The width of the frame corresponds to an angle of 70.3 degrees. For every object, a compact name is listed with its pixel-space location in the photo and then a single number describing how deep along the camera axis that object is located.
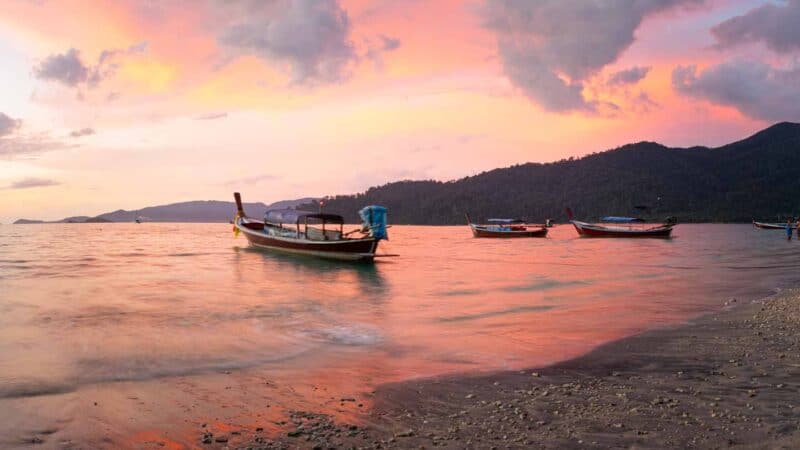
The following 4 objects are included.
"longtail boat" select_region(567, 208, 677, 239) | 88.50
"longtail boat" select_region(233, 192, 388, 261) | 42.50
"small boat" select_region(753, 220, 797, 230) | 114.62
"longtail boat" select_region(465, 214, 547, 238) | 94.12
